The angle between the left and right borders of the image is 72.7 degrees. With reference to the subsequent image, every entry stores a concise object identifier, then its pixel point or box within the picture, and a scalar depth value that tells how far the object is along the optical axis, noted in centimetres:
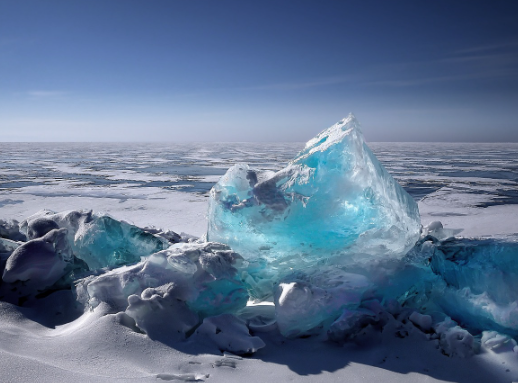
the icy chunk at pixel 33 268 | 257
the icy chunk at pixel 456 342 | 189
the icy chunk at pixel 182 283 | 232
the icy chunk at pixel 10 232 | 355
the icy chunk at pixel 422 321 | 209
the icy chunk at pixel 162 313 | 205
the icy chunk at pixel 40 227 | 321
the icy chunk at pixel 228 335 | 199
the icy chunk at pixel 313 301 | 214
